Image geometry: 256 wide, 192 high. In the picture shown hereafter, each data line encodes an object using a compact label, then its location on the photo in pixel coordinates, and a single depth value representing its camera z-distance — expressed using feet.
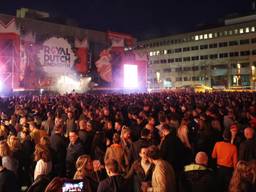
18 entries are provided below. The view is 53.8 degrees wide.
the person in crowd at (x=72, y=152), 16.58
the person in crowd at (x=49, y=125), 25.35
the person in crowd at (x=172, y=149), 15.52
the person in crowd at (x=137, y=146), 15.51
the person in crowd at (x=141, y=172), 12.26
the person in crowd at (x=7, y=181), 11.56
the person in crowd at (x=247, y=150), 15.51
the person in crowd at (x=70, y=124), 24.56
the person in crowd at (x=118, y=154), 15.14
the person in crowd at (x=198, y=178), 11.31
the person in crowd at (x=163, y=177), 10.80
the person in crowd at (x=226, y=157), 15.46
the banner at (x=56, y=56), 109.16
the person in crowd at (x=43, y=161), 13.06
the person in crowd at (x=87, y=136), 18.84
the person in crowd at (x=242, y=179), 10.24
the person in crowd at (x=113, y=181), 10.60
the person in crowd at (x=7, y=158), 14.12
